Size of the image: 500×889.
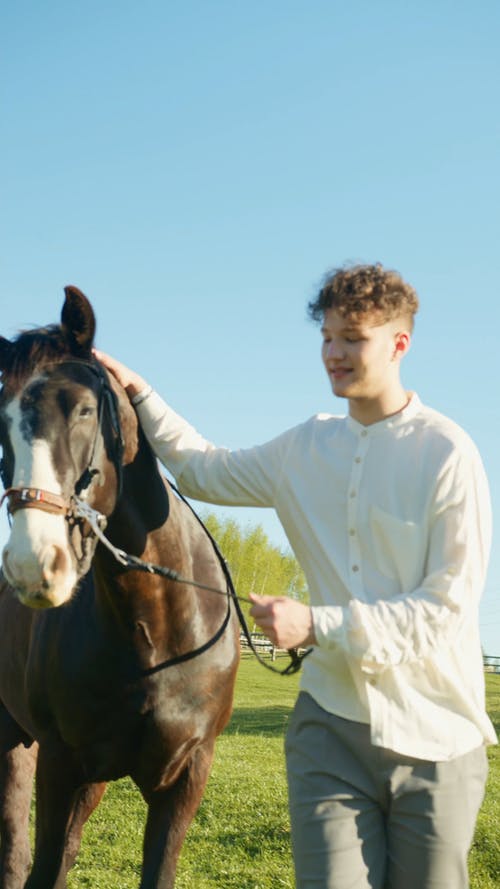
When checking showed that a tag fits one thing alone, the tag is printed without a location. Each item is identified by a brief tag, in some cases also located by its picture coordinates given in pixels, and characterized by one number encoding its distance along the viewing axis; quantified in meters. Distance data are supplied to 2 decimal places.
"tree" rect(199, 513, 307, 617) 65.50
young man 2.71
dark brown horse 3.75
